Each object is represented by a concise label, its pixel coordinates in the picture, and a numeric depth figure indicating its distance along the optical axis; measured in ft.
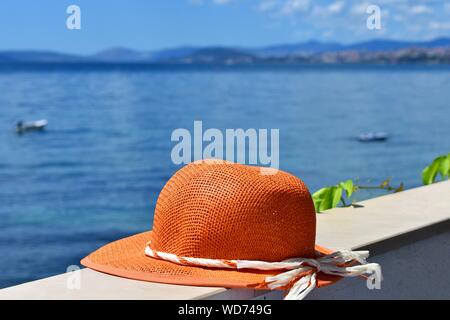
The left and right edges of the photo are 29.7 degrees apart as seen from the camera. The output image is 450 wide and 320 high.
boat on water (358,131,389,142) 84.41
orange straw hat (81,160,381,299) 6.78
